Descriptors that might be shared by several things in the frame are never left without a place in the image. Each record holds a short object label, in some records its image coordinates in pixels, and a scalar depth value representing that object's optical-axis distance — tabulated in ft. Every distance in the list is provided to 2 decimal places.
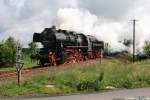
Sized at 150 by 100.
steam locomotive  88.32
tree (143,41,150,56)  161.60
